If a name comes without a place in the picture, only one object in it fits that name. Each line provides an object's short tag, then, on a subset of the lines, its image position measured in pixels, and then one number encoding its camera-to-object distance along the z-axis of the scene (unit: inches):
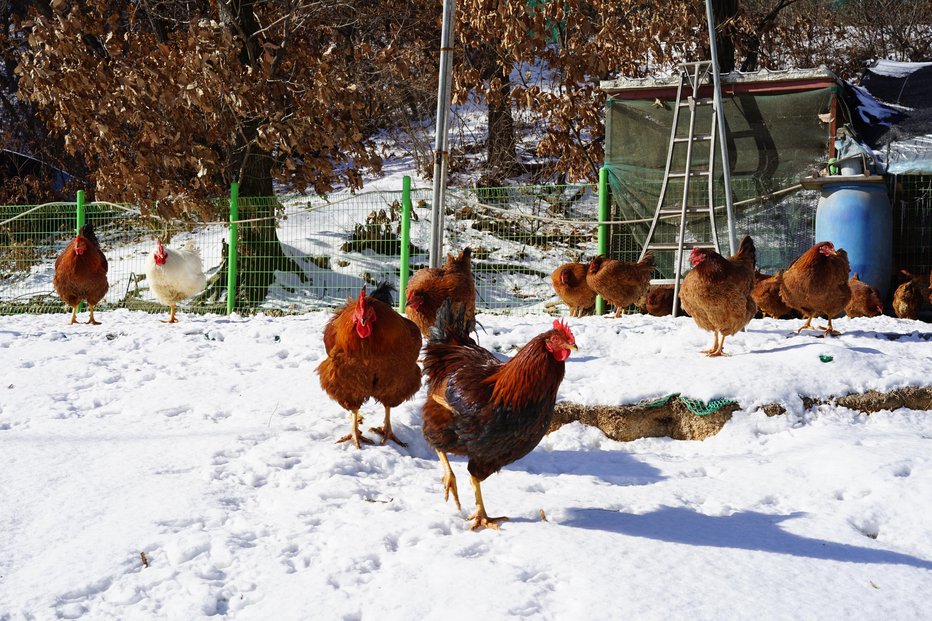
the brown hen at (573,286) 370.0
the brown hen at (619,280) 346.6
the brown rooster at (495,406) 146.7
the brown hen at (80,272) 347.6
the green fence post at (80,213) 452.4
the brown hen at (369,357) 191.8
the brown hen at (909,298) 358.9
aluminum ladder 368.5
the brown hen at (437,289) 269.7
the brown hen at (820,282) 286.0
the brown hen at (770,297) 333.1
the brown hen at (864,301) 342.6
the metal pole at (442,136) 311.3
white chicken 364.8
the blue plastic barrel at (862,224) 370.0
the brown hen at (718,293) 256.4
